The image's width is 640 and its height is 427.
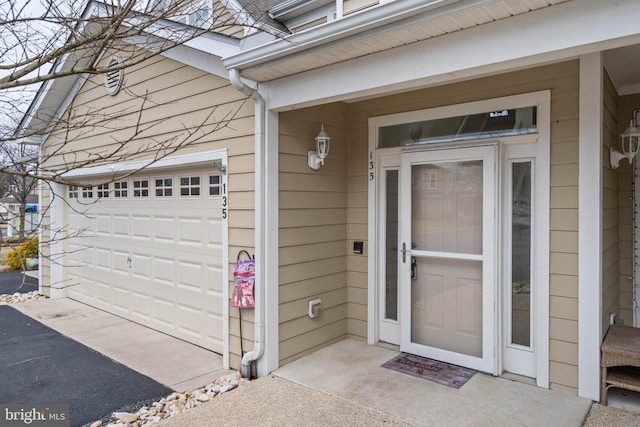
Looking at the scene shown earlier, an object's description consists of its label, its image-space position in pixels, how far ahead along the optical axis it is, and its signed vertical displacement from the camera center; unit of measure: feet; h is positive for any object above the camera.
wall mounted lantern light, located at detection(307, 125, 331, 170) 13.28 +1.81
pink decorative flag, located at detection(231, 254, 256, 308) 12.42 -2.13
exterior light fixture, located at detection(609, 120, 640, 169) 11.43 +1.67
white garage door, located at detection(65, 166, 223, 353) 14.99 -1.72
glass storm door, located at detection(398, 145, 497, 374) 11.87 -1.36
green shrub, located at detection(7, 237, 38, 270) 32.07 -3.78
